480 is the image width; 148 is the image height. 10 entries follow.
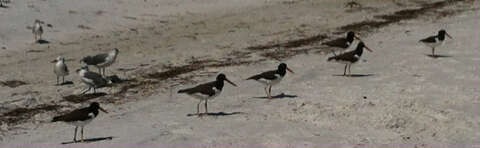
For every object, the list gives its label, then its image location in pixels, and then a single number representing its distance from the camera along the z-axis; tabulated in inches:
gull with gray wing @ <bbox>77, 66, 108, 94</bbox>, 861.2
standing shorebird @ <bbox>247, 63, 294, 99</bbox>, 750.5
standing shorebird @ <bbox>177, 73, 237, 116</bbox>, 668.7
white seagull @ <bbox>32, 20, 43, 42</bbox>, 1364.4
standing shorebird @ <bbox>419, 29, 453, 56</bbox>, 1029.8
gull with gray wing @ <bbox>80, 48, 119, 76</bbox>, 974.2
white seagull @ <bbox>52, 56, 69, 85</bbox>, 947.3
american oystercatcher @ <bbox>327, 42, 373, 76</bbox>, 890.7
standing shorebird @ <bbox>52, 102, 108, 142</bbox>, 588.4
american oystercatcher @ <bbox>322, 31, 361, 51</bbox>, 1014.8
